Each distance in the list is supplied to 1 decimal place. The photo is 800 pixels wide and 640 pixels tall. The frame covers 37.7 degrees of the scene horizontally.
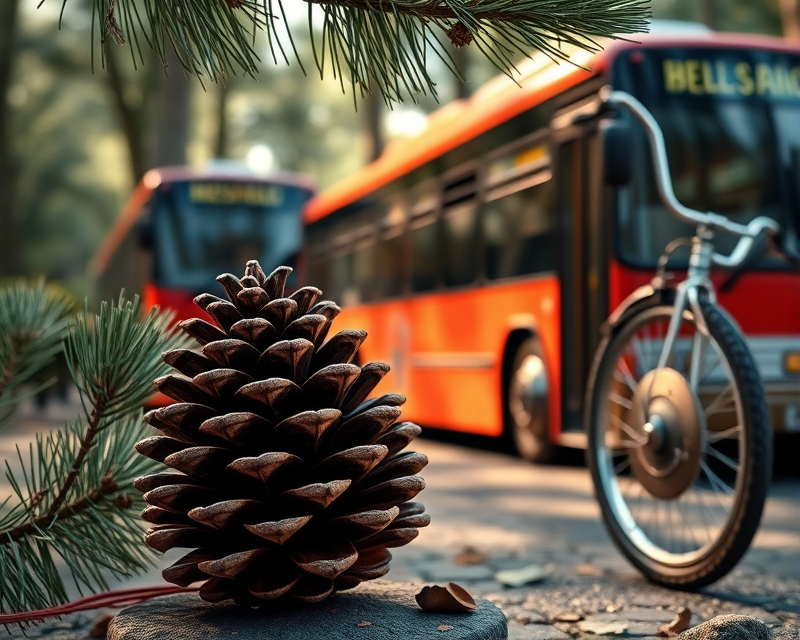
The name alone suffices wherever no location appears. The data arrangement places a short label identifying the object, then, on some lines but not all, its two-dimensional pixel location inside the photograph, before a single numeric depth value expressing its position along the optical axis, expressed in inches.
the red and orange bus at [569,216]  299.0
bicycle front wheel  129.3
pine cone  90.6
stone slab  89.5
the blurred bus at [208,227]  569.9
